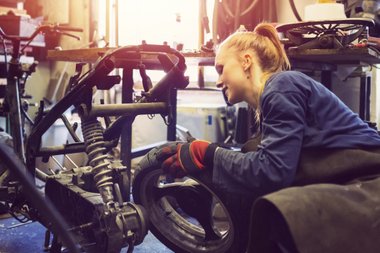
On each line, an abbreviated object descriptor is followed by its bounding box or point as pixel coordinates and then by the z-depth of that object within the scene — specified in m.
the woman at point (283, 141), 1.26
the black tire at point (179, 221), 1.60
